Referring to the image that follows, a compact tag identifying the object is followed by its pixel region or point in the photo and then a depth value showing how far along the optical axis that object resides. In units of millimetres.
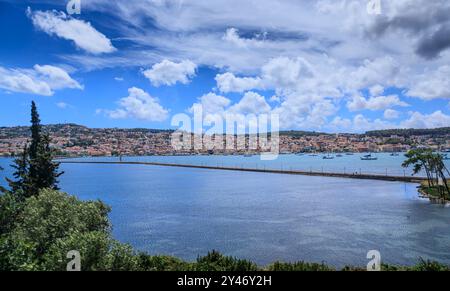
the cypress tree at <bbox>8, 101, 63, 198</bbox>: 34062
